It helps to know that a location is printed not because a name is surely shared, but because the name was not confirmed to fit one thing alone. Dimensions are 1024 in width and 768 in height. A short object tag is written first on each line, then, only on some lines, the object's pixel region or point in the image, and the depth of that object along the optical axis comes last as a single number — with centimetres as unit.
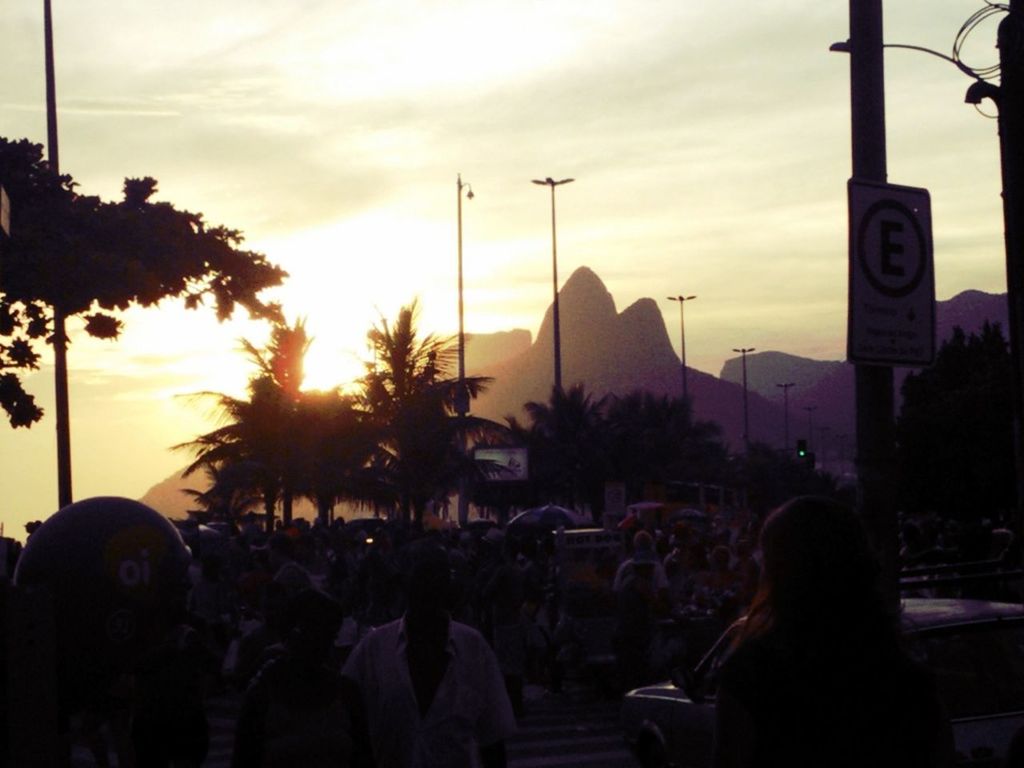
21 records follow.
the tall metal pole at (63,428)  2273
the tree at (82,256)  1461
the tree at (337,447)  4797
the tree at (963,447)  6331
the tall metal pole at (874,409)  746
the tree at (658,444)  7075
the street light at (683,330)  10943
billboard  5331
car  729
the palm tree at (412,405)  4703
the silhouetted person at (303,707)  558
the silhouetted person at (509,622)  1728
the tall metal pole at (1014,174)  955
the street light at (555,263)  5961
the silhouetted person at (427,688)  616
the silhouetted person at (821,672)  371
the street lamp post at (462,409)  4966
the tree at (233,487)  4722
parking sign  721
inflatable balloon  894
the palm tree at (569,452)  6944
